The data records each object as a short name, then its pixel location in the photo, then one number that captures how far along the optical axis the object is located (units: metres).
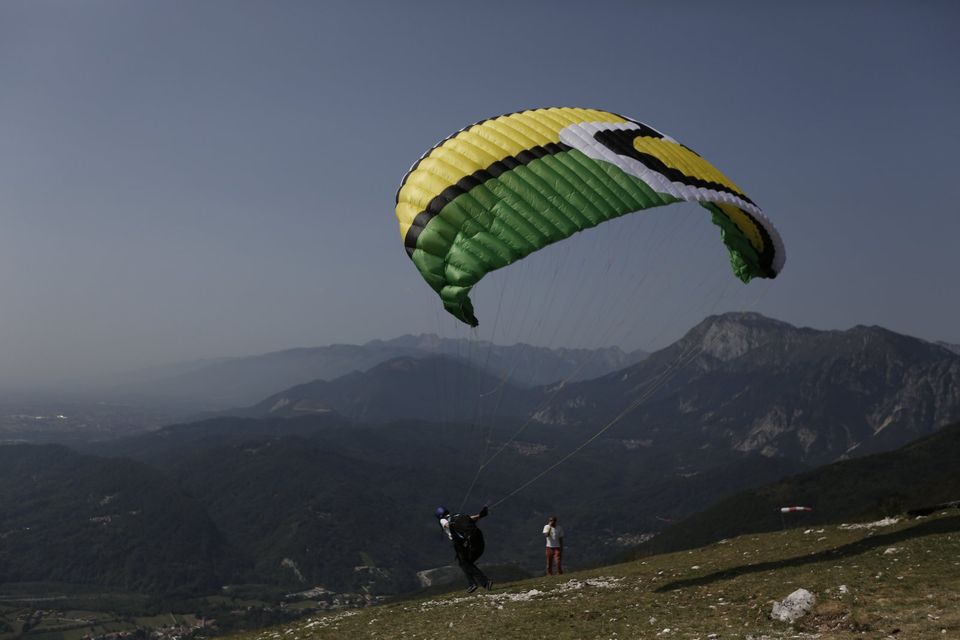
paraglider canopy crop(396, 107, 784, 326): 15.98
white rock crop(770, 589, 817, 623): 11.32
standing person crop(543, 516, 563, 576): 23.41
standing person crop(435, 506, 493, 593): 17.69
